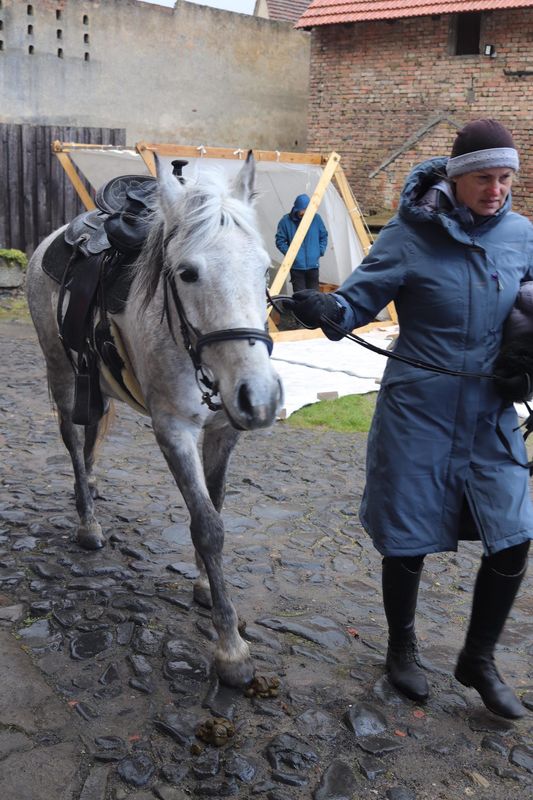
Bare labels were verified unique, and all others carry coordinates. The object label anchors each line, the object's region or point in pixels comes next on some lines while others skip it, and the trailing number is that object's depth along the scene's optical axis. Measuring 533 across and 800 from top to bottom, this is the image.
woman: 2.94
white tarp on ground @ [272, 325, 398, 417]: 8.82
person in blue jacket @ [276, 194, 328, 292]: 11.18
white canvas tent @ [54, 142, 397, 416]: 9.29
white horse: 2.79
